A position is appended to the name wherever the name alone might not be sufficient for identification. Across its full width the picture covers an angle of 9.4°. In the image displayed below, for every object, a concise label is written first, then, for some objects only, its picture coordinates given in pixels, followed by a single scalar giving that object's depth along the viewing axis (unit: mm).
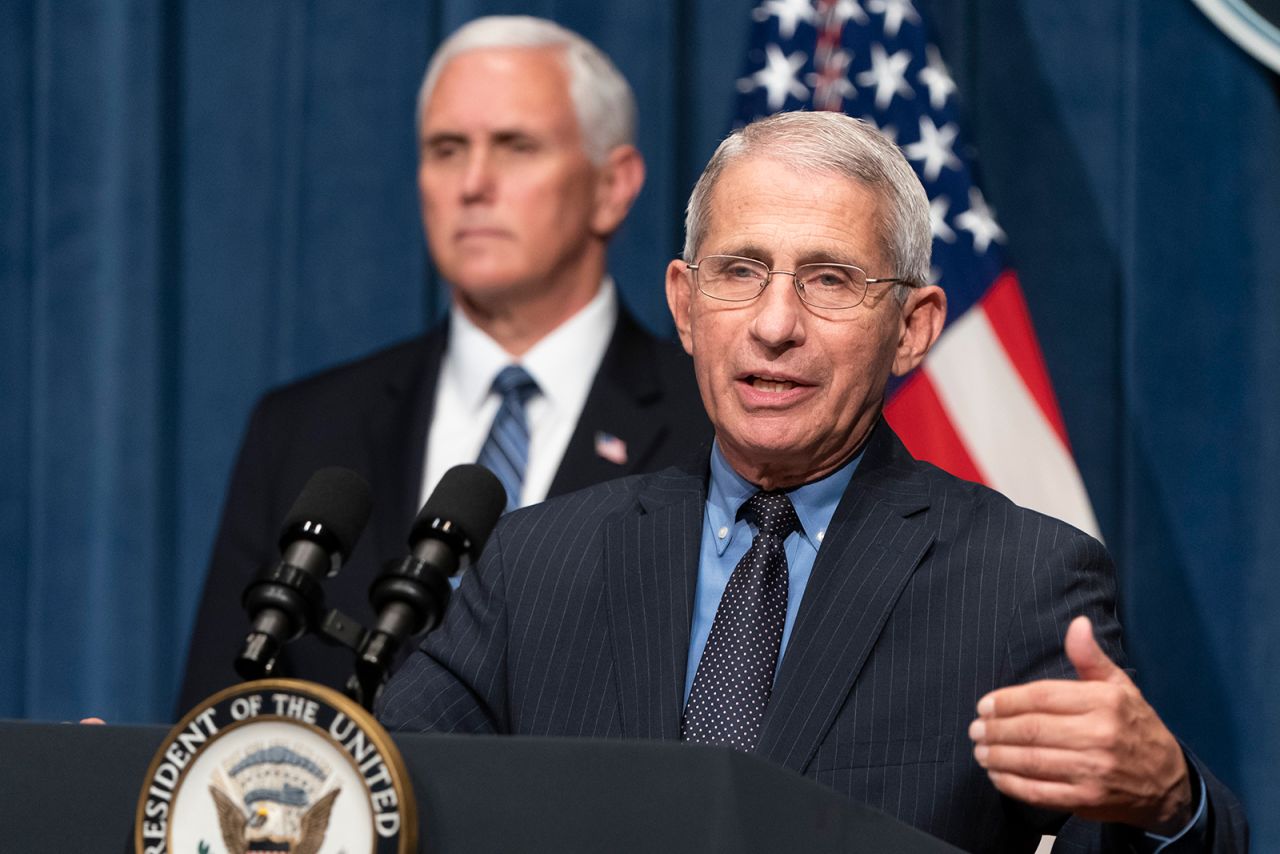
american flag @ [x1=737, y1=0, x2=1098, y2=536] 5998
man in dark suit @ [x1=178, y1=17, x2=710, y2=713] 5911
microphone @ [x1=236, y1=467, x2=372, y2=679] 4842
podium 4749
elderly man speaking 5019
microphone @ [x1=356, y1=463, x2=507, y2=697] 4837
